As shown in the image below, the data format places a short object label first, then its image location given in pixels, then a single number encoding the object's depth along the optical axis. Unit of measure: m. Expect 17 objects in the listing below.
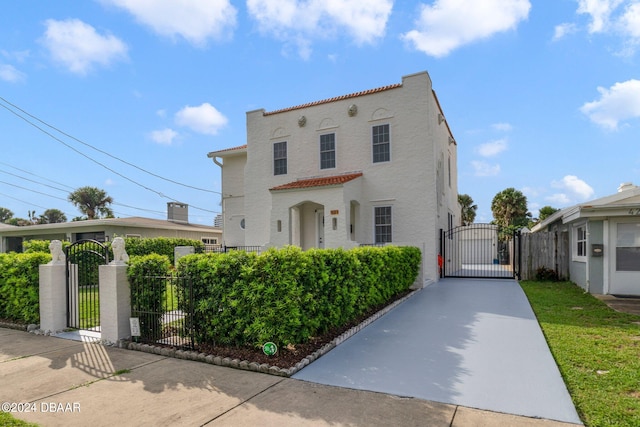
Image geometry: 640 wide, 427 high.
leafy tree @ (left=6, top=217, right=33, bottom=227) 54.26
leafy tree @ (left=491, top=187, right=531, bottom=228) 33.78
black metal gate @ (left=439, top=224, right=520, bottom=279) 15.30
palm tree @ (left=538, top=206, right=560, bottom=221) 36.94
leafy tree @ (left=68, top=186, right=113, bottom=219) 39.19
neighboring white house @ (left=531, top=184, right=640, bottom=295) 10.06
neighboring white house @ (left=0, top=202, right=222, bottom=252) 21.83
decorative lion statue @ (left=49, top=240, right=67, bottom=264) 7.17
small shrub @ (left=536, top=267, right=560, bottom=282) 13.93
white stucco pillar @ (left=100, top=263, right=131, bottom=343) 5.90
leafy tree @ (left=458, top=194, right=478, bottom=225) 39.44
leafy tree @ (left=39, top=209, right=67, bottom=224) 52.45
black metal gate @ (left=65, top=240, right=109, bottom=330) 7.17
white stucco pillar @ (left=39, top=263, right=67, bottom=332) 6.93
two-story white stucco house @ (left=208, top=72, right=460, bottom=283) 13.88
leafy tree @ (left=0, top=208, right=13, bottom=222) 64.88
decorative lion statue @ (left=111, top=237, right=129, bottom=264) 6.04
